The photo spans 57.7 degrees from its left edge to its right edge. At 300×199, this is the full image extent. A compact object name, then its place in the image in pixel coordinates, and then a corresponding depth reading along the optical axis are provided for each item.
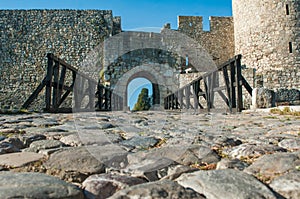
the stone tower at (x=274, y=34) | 14.02
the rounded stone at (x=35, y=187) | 0.90
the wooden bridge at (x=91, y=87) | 5.04
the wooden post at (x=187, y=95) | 8.74
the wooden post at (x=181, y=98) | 9.80
